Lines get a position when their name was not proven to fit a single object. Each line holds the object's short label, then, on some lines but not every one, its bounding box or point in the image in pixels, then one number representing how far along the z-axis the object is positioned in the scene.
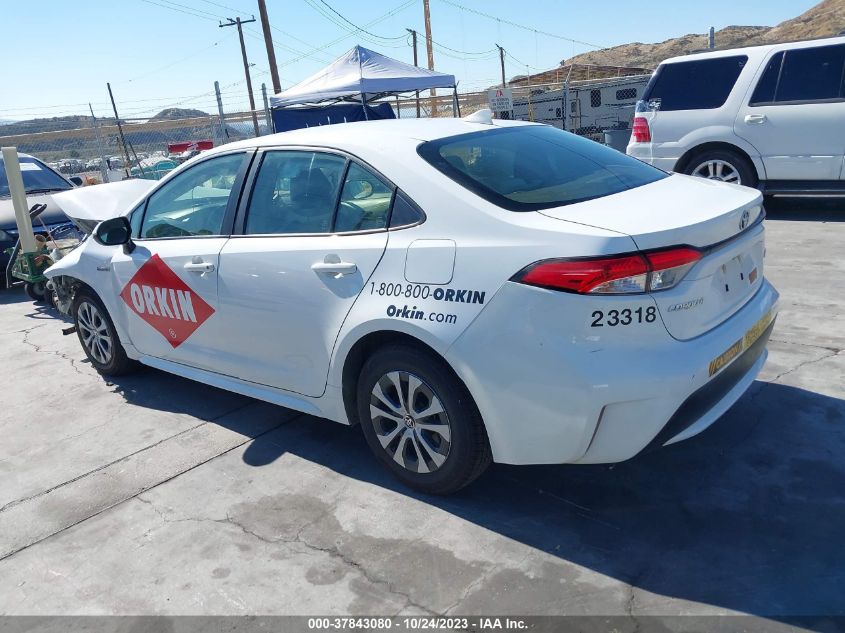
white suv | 7.95
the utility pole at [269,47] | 23.59
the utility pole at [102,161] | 17.56
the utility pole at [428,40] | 39.69
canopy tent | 14.64
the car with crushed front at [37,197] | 8.71
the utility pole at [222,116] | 16.94
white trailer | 16.75
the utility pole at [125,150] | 18.42
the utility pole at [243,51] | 35.53
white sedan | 2.63
